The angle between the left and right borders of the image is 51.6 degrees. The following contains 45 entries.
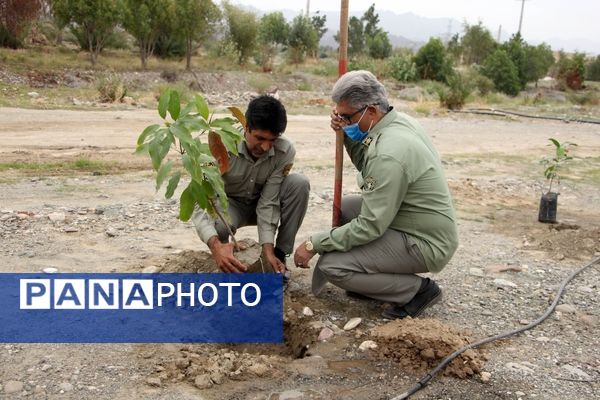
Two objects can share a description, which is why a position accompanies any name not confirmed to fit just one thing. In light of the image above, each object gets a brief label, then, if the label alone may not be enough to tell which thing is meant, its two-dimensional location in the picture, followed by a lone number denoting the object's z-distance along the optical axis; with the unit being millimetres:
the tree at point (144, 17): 20641
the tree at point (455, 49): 38438
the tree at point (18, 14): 18812
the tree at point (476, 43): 37531
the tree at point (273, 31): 29531
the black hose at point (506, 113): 14561
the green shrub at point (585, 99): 22189
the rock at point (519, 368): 2783
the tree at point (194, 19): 21766
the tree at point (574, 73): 28875
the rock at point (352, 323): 3145
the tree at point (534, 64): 28562
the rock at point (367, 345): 2923
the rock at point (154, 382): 2576
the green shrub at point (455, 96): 15688
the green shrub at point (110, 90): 12594
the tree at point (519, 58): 28375
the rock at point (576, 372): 2758
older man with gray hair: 2922
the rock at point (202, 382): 2580
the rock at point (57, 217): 4605
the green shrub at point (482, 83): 23359
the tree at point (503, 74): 25594
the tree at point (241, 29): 25342
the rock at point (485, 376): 2703
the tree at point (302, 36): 30375
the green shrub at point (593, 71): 36500
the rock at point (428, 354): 2781
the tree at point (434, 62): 26031
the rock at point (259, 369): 2695
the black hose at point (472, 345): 2585
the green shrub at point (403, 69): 25391
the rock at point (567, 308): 3494
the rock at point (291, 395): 2496
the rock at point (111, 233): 4379
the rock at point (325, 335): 3041
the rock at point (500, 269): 4129
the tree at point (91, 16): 19266
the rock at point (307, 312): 3279
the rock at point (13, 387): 2482
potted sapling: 5434
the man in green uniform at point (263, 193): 3232
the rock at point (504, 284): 3824
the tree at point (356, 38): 36344
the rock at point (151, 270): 3697
